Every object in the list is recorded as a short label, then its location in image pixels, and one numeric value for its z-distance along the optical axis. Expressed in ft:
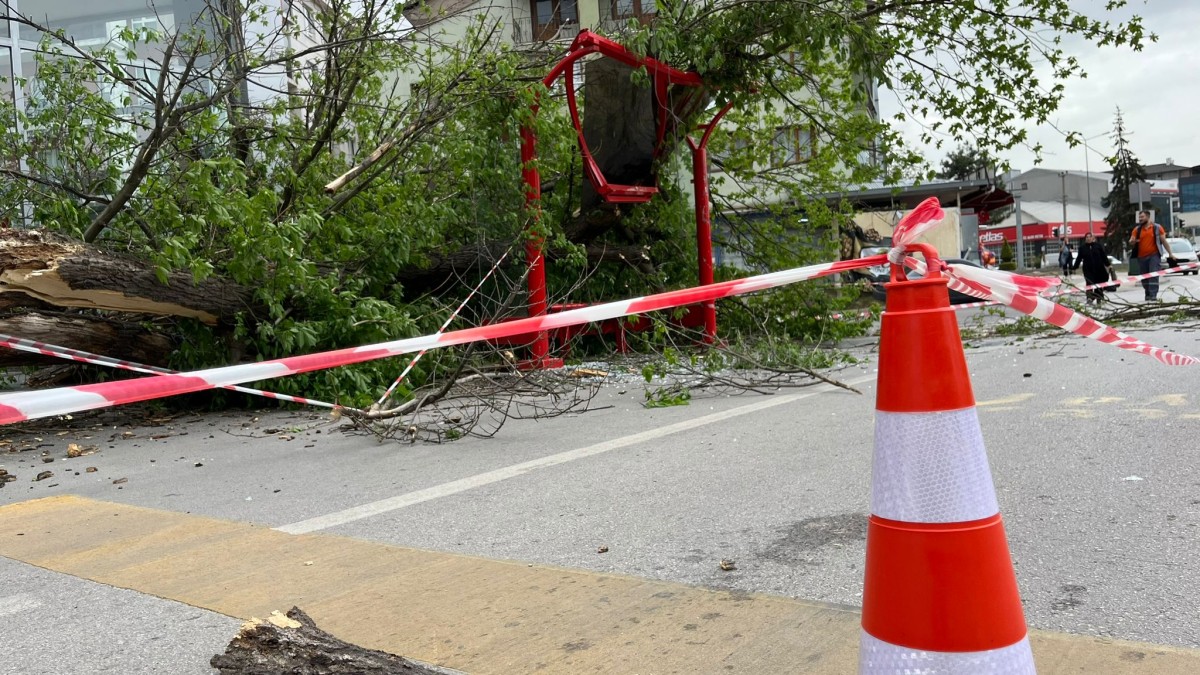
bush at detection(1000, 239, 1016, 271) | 176.61
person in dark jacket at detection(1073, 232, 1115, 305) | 60.39
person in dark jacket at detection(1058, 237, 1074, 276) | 123.24
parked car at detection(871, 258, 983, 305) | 74.23
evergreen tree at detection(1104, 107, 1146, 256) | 217.36
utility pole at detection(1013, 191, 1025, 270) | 161.89
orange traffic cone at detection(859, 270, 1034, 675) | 6.57
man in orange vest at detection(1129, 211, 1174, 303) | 56.95
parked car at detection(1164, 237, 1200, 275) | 118.11
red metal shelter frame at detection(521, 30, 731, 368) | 35.50
